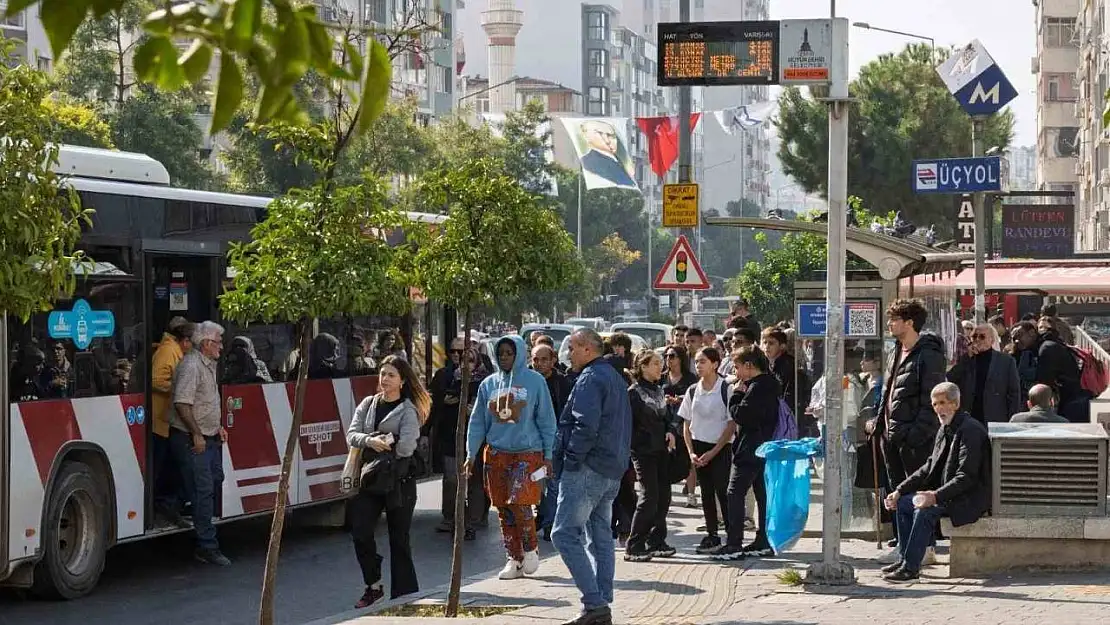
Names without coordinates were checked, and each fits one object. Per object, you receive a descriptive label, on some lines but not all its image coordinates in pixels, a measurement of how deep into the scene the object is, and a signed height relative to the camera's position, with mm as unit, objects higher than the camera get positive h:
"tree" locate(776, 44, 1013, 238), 56688 +4796
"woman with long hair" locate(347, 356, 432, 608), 10797 -1061
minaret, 145750 +19543
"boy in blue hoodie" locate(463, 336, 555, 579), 11586 -922
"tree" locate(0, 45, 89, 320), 8266 +374
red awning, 31656 +52
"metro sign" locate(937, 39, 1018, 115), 17531 +1897
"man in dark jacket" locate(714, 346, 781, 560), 12656 -973
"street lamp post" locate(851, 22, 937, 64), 36769 +5270
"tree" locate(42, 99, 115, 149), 32213 +3110
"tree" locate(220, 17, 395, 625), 9883 +178
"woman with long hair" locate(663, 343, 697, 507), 15898 -778
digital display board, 10531 +1341
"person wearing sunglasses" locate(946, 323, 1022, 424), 13164 -694
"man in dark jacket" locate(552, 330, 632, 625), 9562 -930
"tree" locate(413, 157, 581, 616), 11258 +258
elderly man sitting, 10891 -1198
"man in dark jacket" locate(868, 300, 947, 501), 11312 -620
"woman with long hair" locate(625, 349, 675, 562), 12789 -1196
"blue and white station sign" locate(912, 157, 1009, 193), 14594 +866
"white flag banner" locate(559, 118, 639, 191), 72875 +5560
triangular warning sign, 21109 +134
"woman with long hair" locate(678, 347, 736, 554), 12977 -1073
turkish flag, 34969 +2799
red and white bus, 11391 -721
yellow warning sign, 21938 +954
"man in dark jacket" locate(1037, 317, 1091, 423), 15945 -789
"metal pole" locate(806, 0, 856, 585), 10641 -237
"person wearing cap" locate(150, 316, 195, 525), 13055 -837
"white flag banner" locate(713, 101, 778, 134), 60175 +5682
